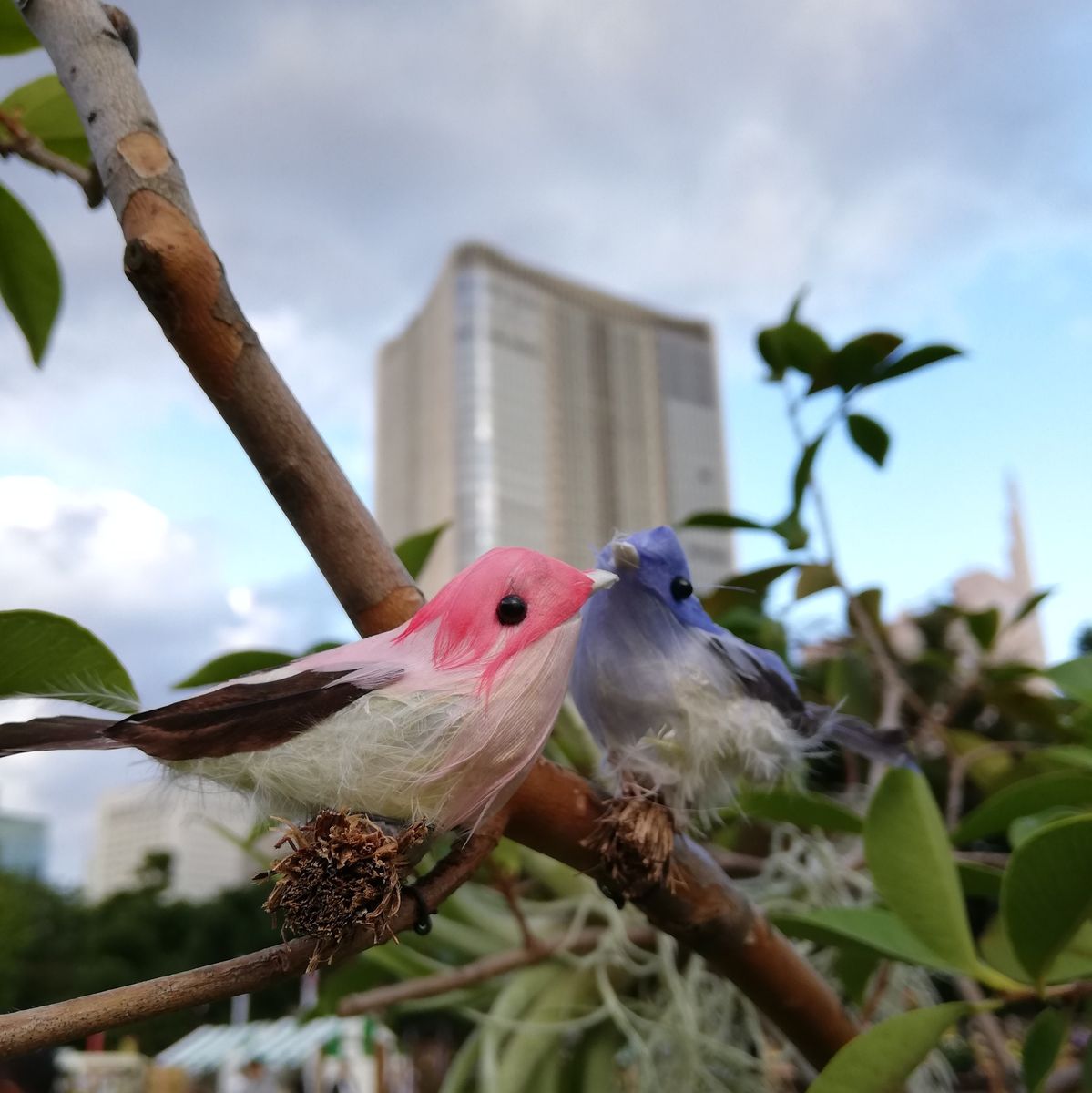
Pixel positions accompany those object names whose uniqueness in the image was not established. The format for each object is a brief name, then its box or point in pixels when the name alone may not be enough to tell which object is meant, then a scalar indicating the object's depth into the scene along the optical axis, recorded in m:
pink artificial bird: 0.30
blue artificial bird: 0.41
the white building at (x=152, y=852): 16.47
